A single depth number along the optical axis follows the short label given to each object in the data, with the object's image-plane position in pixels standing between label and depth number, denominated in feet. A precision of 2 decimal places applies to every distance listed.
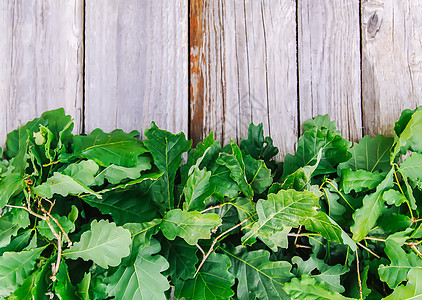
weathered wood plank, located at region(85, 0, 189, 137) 3.00
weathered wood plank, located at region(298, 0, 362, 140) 3.10
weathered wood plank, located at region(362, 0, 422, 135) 3.13
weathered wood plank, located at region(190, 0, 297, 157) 3.06
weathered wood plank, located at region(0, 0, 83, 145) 2.97
